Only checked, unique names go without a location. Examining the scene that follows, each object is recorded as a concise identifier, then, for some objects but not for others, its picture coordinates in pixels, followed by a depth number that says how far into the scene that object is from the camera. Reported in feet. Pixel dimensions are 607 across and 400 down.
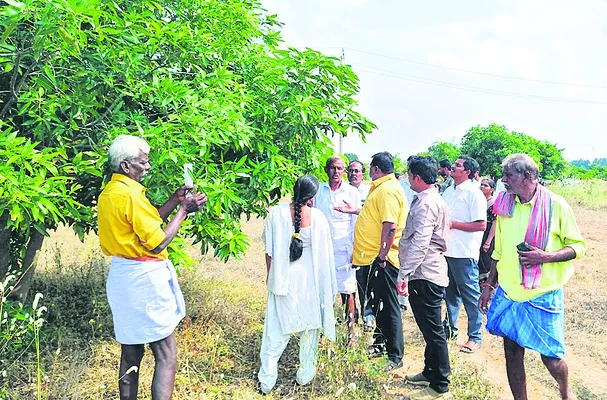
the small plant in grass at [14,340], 11.85
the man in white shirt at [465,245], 16.44
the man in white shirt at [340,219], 16.11
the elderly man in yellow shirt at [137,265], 9.23
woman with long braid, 12.18
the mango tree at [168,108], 9.34
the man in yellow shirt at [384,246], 13.82
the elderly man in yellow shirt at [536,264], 10.19
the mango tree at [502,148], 95.61
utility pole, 91.96
